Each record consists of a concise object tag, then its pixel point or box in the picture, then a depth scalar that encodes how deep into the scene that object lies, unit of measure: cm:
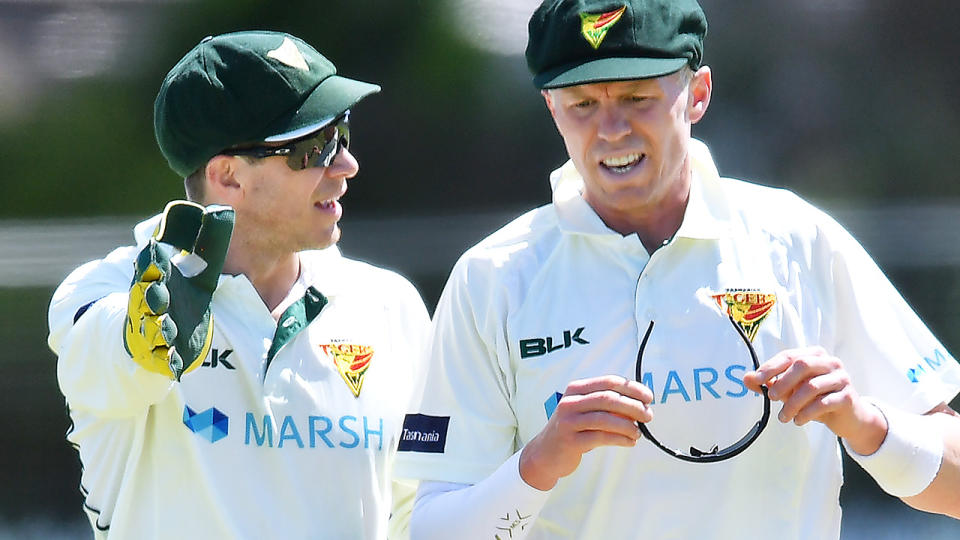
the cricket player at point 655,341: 1722
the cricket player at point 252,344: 1742
